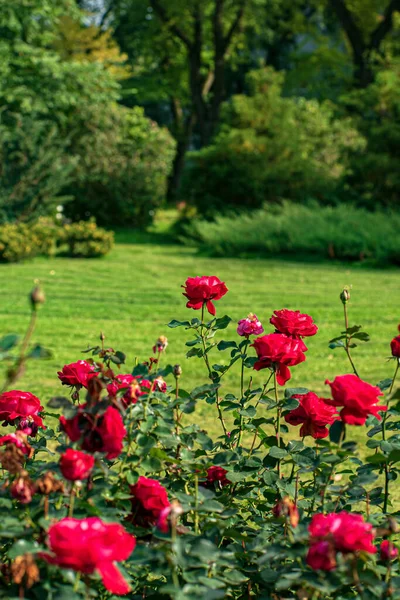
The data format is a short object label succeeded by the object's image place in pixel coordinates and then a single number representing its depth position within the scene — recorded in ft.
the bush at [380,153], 56.70
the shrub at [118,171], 68.54
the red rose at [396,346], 7.43
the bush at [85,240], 49.67
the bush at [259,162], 60.29
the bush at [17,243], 44.73
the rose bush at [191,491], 5.01
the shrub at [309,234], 47.11
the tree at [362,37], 79.61
